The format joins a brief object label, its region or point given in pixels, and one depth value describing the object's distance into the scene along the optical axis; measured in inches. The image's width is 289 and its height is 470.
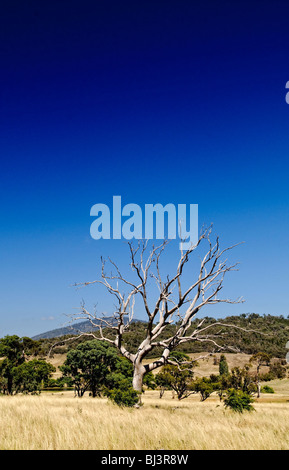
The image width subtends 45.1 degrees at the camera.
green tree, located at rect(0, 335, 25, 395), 1412.4
